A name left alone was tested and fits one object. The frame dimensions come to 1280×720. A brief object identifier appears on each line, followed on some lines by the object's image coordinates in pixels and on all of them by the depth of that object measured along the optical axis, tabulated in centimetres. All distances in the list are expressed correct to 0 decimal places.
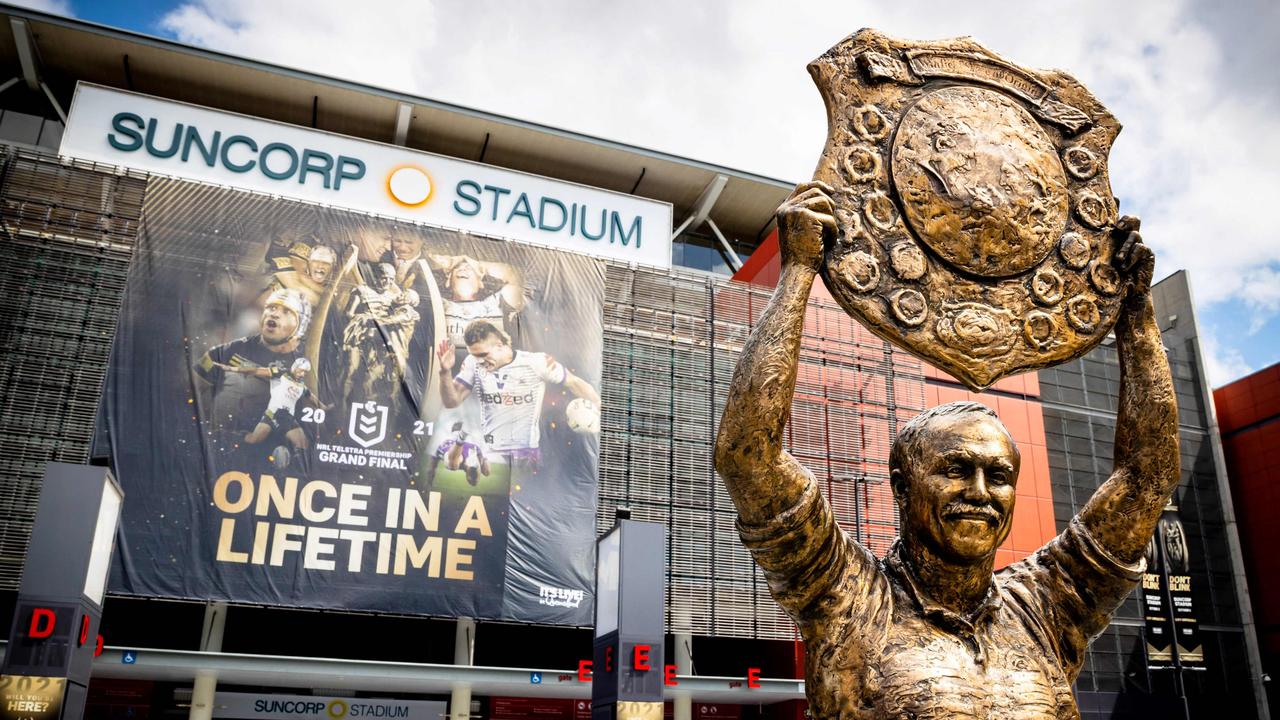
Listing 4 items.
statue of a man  251
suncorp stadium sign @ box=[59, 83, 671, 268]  1927
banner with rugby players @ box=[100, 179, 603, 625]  1625
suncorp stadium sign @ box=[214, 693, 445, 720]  1764
